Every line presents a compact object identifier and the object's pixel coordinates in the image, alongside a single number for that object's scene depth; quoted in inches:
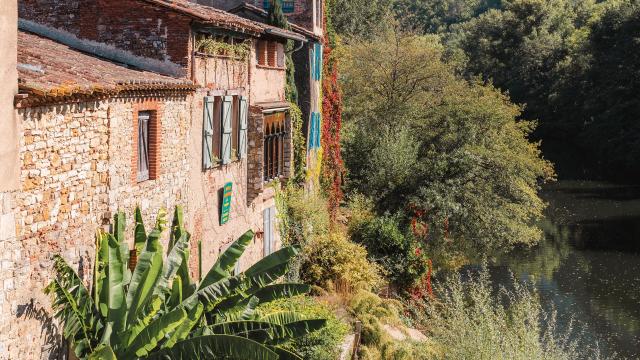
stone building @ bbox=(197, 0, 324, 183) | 1017.5
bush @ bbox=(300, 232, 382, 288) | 912.3
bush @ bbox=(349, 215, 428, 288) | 1108.5
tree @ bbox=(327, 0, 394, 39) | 2539.4
